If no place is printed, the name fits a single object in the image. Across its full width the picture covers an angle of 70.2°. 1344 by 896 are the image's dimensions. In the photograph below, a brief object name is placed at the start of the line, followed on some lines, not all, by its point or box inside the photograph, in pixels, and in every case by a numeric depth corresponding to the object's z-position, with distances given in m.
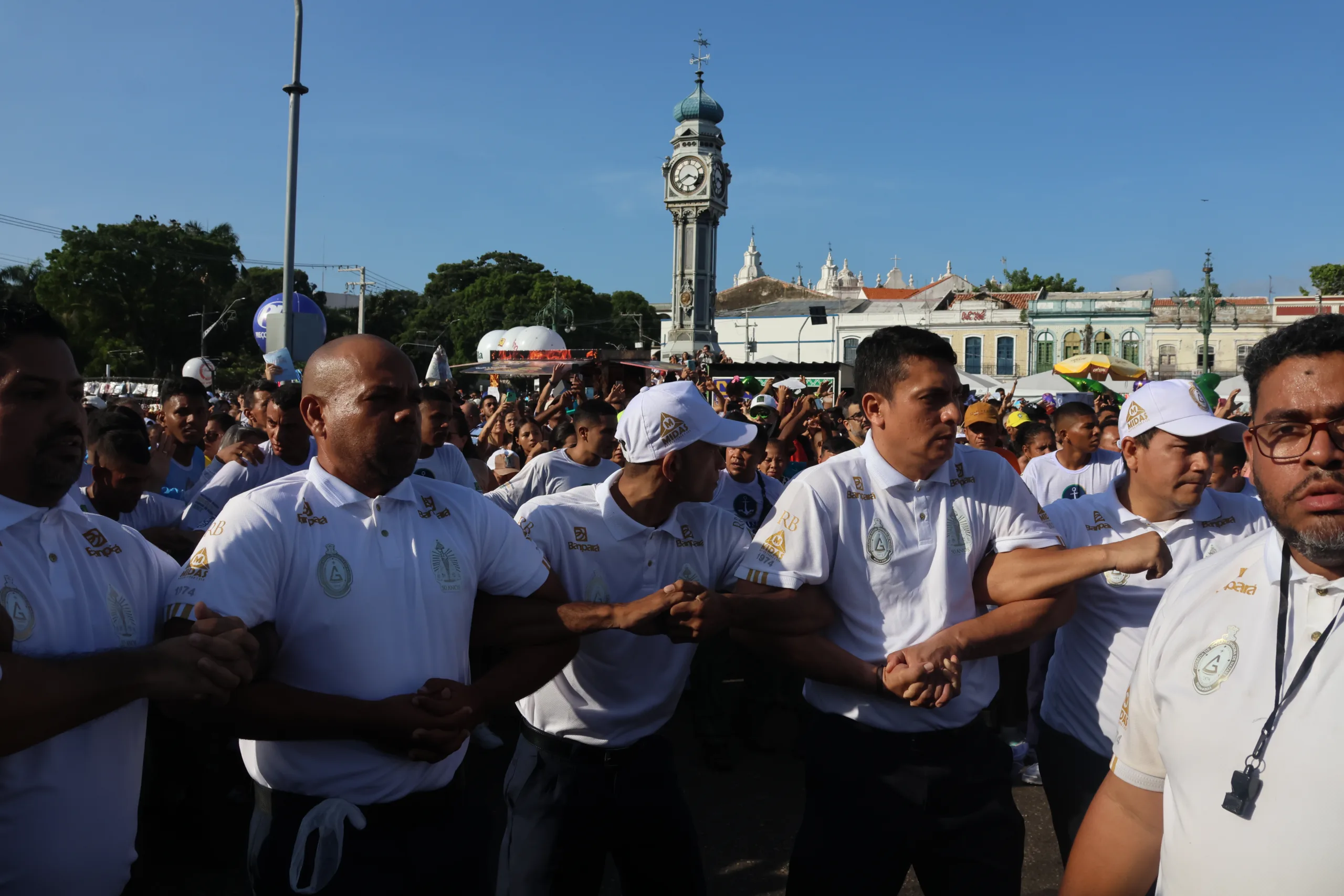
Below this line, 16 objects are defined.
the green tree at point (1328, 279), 61.34
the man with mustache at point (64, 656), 1.99
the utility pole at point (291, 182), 10.71
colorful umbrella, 19.34
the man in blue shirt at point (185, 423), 6.60
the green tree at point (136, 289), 46.94
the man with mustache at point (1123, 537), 3.24
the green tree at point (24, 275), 45.13
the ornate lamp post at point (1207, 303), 32.00
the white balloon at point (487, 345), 44.25
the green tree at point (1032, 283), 78.38
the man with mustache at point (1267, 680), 1.59
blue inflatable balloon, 13.70
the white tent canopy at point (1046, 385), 23.72
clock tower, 73.44
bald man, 2.30
